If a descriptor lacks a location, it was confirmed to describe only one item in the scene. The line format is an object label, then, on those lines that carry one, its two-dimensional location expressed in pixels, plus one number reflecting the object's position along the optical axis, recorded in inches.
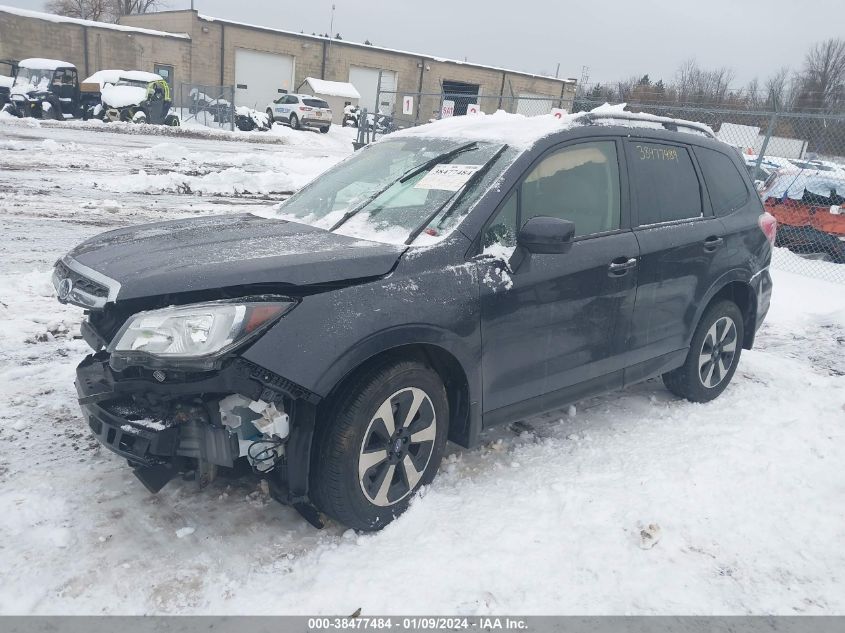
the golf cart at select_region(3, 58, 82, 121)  1056.2
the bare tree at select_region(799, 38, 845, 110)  1727.4
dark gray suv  102.0
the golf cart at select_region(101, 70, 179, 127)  1111.0
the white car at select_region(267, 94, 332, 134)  1344.7
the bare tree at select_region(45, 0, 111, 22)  2522.1
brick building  1625.2
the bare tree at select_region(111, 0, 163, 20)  2600.9
